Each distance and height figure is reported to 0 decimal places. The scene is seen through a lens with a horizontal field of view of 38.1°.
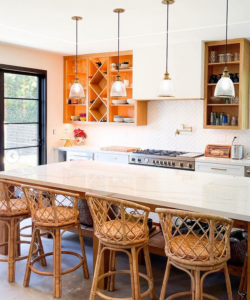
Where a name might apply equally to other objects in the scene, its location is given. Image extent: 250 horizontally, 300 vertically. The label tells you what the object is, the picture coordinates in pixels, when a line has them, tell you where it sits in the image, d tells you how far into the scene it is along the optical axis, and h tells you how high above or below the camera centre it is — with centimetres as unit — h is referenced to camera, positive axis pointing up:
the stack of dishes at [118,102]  609 +43
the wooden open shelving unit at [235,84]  501 +63
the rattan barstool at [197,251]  219 -78
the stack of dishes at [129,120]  603 +12
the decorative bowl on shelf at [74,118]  675 +17
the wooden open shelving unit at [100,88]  611 +70
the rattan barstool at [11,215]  326 -80
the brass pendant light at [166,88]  347 +38
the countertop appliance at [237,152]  517 -34
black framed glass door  575 +14
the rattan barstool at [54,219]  297 -77
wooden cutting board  593 -36
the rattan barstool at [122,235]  254 -77
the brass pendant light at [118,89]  382 +41
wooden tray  533 -34
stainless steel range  523 -46
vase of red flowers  689 -15
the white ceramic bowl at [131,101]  600 +44
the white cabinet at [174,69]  520 +88
